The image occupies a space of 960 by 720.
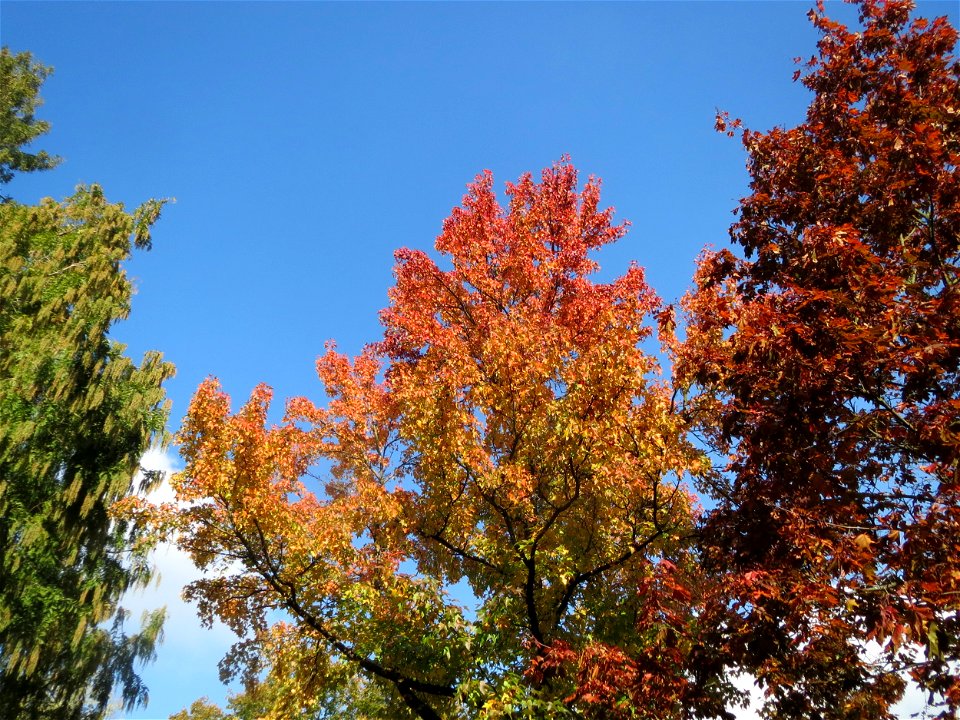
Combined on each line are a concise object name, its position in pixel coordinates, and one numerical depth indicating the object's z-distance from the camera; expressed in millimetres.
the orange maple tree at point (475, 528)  7281
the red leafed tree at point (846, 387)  4238
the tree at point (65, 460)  14297
